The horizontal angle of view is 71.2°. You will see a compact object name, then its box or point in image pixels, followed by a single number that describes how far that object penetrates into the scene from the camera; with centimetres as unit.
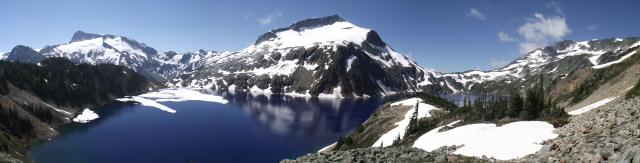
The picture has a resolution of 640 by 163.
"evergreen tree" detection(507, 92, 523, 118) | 6837
